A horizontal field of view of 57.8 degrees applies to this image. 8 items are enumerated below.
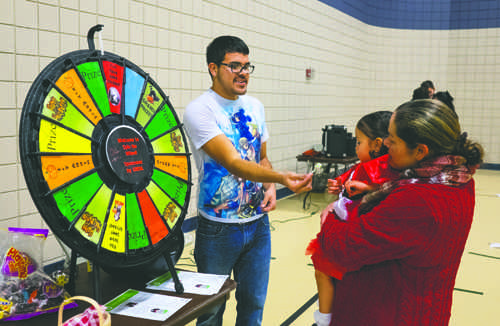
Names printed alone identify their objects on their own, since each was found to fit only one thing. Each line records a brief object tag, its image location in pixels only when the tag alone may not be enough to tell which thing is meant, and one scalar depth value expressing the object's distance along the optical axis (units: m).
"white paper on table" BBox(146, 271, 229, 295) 1.33
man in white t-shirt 1.75
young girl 1.43
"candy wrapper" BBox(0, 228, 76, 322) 1.12
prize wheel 1.04
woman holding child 1.20
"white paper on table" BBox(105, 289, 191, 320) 1.16
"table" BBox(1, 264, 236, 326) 1.12
